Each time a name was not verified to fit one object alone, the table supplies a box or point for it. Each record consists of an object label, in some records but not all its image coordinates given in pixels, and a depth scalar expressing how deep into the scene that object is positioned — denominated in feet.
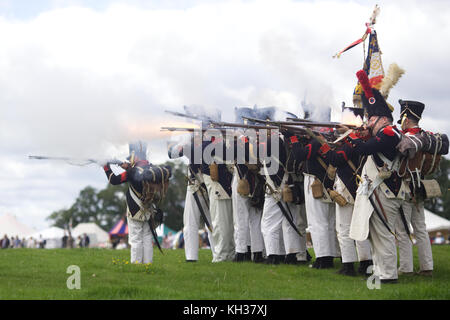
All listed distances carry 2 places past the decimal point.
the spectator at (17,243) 135.36
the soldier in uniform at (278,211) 37.06
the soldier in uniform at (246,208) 39.68
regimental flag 33.73
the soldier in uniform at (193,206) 40.86
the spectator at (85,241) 134.41
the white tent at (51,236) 144.66
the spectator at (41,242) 137.80
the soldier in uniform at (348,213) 31.83
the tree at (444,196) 200.90
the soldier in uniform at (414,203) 28.76
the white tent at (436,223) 97.25
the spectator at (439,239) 95.14
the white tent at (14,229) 152.25
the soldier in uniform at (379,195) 27.63
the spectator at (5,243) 122.42
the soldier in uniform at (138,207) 35.63
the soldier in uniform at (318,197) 34.37
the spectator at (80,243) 133.40
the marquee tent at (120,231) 147.95
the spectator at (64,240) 143.07
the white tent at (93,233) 163.22
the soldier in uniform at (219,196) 40.73
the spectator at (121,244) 125.39
